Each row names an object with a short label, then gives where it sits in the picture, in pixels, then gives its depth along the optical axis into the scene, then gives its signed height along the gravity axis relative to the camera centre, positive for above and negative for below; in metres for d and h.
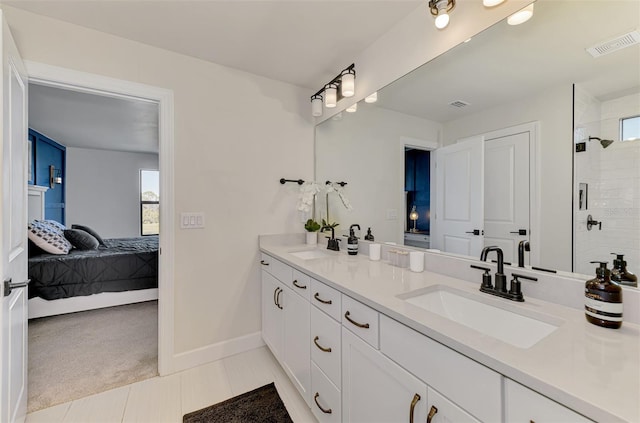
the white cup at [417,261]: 1.54 -0.30
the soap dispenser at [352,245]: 2.06 -0.27
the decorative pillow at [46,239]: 3.12 -0.35
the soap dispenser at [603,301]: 0.81 -0.28
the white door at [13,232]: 1.19 -0.12
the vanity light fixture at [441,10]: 1.36 +1.01
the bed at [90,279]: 2.93 -0.81
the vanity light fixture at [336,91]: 2.03 +0.97
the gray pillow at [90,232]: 4.12 -0.35
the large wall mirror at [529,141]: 0.94 +0.32
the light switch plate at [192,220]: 2.10 -0.09
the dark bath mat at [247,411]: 1.58 -1.22
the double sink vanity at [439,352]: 0.60 -0.42
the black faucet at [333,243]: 2.27 -0.28
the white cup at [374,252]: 1.89 -0.30
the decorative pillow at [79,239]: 3.59 -0.41
